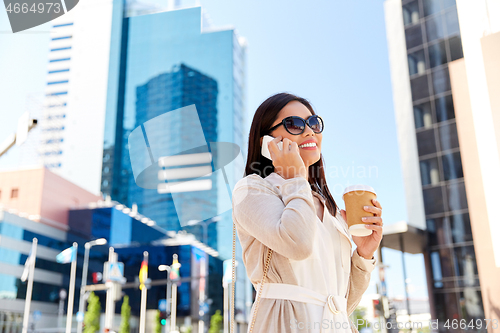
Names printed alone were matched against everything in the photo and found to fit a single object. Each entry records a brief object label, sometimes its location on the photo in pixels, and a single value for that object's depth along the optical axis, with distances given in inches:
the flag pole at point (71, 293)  1252.8
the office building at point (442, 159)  401.1
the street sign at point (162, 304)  1802.8
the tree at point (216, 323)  1740.9
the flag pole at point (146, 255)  1800.0
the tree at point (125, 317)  1617.4
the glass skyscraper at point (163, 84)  1344.7
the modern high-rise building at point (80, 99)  986.7
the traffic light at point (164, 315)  1740.4
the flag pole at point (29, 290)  1376.7
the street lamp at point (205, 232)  1896.5
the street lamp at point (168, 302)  1391.1
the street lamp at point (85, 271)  1430.1
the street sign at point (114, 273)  1109.3
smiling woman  44.8
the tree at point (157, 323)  1694.1
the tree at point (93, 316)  1496.1
